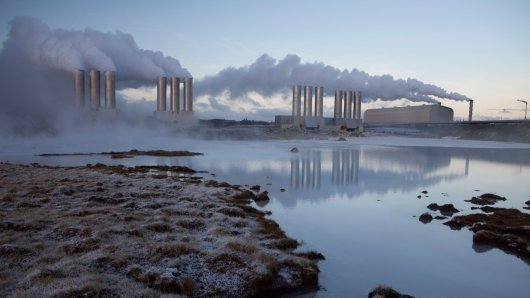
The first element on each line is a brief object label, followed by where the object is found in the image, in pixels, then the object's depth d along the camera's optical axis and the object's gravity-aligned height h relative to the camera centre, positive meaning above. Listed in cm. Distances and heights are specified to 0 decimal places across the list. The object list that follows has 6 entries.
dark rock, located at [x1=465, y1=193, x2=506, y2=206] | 1427 -282
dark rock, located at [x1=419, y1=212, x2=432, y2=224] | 1129 -283
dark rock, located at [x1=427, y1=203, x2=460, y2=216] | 1249 -280
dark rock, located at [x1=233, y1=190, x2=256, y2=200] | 1413 -275
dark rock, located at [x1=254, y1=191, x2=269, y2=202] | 1403 -276
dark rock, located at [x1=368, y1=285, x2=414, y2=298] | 613 -283
